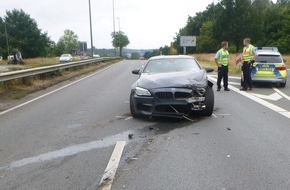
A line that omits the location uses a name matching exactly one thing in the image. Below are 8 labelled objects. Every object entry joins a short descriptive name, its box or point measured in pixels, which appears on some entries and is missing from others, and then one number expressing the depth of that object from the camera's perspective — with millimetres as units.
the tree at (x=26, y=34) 55409
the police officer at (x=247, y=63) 9549
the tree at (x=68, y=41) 97286
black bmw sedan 5481
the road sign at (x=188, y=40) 38602
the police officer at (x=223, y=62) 9549
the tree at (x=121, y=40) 74712
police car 10261
